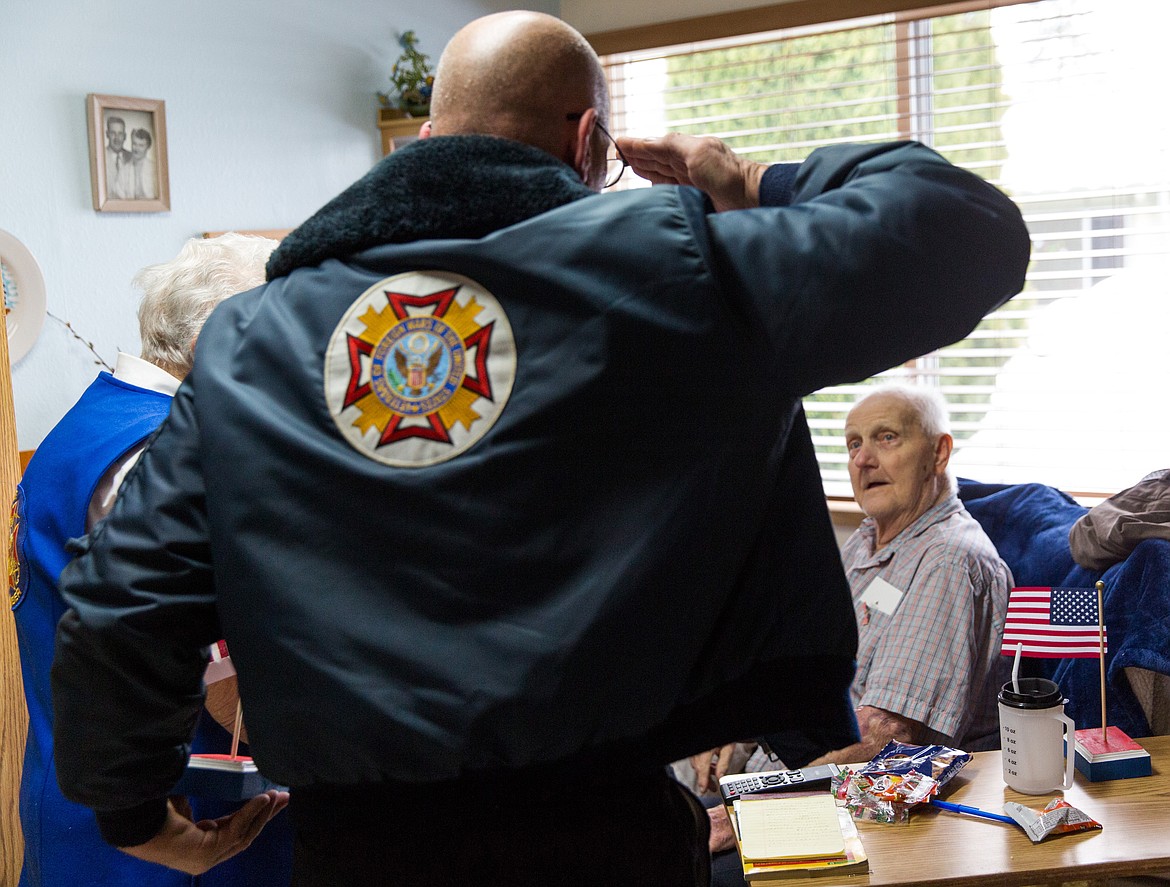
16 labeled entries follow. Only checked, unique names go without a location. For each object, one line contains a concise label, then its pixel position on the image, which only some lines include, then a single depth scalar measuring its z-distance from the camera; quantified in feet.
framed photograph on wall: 9.24
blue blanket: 7.37
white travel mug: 5.61
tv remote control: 5.97
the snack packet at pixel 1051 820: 5.17
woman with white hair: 4.63
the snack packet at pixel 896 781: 5.52
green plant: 11.96
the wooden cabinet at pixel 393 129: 12.09
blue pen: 5.39
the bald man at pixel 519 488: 2.63
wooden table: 4.89
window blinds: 11.15
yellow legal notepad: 5.11
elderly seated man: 7.72
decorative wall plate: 8.61
